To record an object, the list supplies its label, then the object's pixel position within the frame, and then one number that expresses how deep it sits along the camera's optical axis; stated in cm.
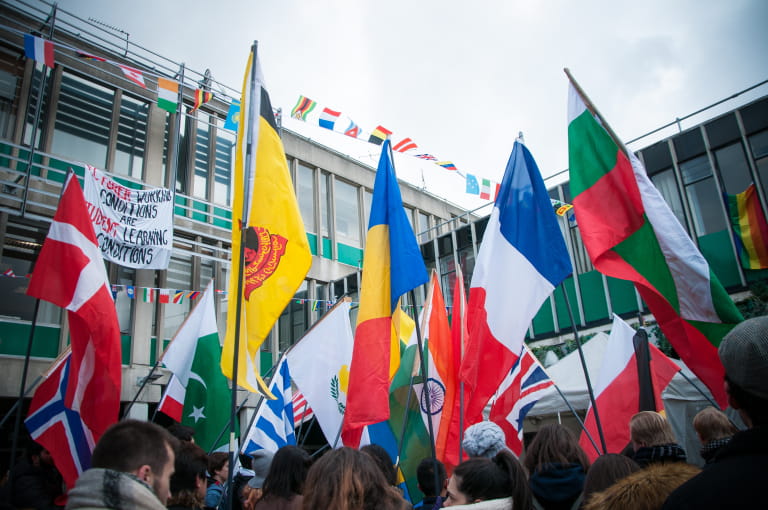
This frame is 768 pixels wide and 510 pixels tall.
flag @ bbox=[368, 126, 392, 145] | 1255
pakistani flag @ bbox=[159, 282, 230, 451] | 787
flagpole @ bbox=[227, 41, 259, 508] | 399
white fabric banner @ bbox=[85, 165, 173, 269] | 1280
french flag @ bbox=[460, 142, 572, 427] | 525
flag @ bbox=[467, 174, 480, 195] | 1396
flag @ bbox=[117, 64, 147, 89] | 1254
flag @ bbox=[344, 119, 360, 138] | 1273
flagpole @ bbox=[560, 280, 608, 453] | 486
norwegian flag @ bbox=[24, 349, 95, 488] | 583
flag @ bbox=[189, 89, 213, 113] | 1391
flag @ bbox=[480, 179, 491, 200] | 1423
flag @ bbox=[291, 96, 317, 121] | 1294
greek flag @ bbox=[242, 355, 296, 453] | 718
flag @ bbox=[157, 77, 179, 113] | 1333
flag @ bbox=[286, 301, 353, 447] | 725
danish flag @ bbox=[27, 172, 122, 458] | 572
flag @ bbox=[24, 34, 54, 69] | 1138
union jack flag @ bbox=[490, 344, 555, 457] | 676
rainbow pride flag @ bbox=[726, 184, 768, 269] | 1088
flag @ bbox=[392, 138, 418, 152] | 1259
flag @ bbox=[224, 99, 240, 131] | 1406
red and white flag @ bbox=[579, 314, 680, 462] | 634
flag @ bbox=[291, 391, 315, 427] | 963
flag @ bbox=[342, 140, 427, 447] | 558
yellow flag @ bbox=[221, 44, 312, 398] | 469
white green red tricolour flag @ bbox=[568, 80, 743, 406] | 470
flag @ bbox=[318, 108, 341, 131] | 1273
